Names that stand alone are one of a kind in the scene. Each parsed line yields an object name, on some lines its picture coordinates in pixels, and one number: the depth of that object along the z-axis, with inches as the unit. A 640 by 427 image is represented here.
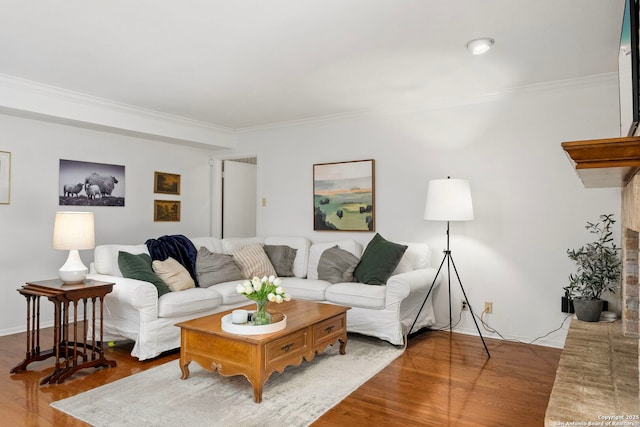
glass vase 114.6
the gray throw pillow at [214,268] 171.6
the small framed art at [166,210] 221.1
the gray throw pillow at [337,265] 179.0
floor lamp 153.2
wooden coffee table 108.3
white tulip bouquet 113.3
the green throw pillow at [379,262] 170.2
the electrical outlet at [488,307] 169.0
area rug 99.0
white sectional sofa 139.2
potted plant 130.1
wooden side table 123.6
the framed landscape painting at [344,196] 199.3
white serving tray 111.3
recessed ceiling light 118.1
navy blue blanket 168.9
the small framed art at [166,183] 220.8
